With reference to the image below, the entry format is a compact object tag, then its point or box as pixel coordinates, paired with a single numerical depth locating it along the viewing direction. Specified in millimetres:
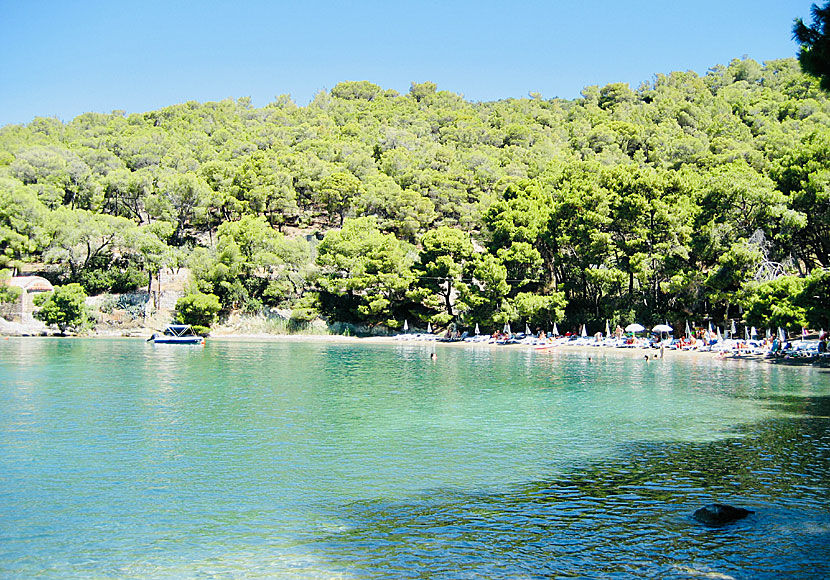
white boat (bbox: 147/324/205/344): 51469
